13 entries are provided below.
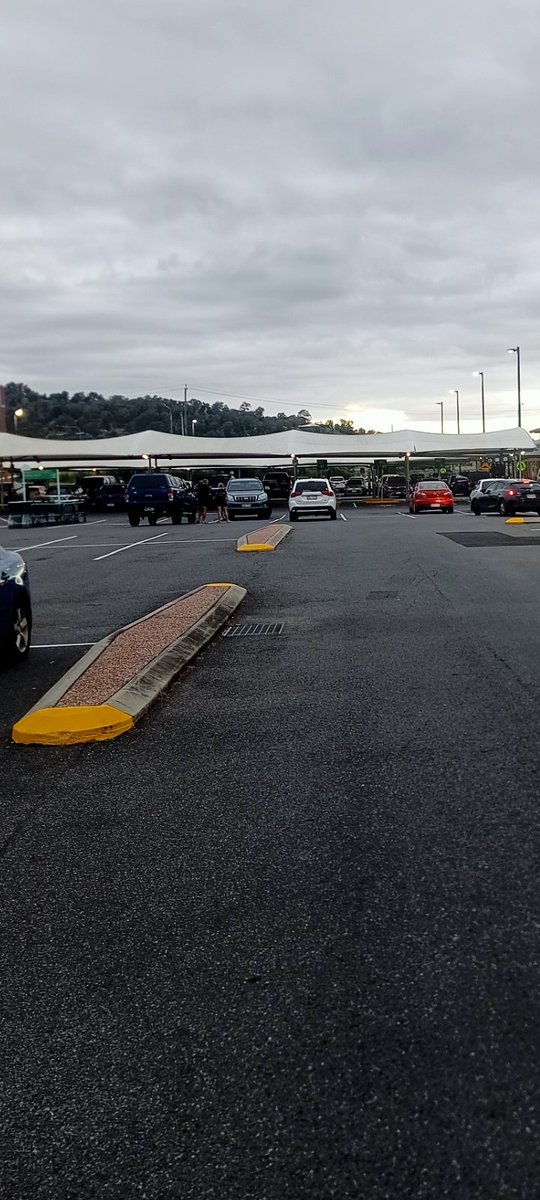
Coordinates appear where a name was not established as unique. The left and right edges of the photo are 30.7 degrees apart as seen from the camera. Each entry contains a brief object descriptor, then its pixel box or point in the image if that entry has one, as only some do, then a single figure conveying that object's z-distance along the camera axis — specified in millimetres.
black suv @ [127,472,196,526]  37625
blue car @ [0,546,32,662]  9156
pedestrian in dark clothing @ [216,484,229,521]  42212
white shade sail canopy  60219
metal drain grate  10782
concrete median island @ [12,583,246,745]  6598
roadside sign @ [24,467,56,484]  75625
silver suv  41656
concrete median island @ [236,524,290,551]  22609
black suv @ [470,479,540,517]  37750
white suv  37500
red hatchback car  41844
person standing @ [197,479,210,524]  40344
